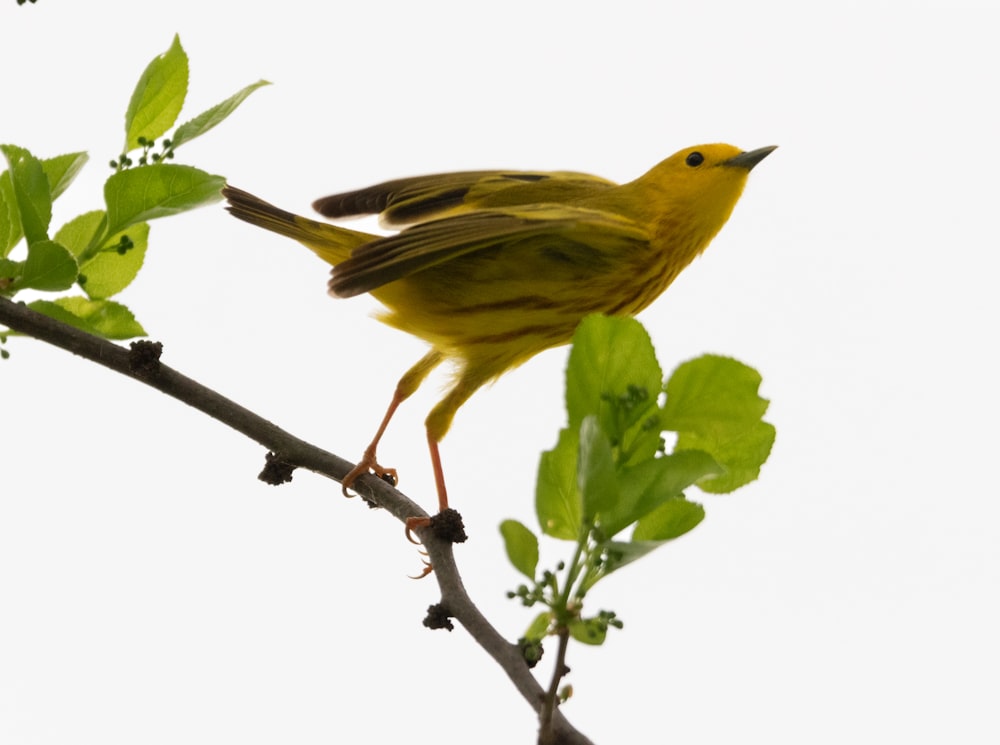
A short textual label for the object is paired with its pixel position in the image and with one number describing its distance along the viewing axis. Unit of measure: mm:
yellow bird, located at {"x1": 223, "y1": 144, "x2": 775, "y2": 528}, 4596
